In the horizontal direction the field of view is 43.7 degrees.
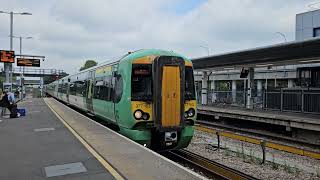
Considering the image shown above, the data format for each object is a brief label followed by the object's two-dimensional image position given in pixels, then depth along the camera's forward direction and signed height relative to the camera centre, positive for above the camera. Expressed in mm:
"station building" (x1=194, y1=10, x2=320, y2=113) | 21078 +336
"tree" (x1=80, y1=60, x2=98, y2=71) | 114188 +7899
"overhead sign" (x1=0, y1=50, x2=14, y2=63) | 35119 +2900
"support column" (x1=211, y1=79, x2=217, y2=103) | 30688 -556
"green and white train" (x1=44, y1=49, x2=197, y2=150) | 10750 -258
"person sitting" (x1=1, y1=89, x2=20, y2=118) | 21281 -828
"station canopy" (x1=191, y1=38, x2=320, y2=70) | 19055 +1991
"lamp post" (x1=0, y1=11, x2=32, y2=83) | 39003 +5462
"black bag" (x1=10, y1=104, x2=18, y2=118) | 21250 -1233
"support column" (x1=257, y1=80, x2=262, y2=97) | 24031 -152
